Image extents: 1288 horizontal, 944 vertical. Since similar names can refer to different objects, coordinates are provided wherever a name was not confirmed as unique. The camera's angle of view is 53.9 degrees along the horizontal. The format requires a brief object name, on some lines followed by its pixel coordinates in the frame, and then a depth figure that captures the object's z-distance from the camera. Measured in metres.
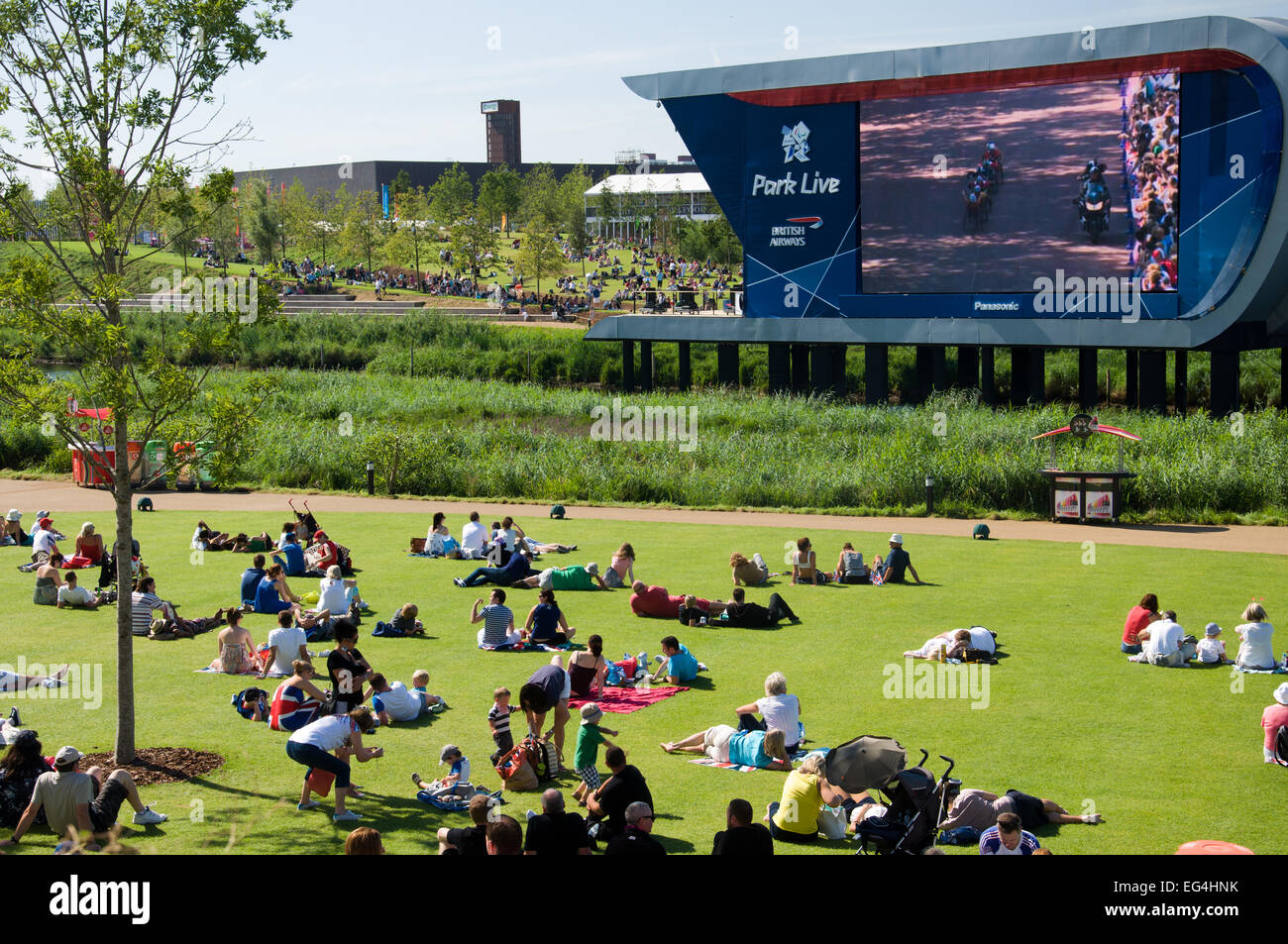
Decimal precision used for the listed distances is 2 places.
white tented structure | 112.56
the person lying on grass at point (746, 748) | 13.62
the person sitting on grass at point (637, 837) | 10.16
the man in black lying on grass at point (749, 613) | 20.03
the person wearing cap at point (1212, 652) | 17.20
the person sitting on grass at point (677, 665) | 16.84
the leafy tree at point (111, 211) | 12.56
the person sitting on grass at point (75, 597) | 21.27
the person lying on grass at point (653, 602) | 20.58
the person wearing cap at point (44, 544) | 24.00
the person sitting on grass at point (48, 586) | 21.50
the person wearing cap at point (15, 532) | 27.47
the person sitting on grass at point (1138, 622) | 17.91
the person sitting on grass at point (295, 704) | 14.39
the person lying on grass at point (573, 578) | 22.94
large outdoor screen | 42.59
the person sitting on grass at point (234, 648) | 17.16
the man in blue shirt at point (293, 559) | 23.86
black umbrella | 12.02
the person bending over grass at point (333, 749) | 12.30
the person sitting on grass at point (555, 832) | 10.32
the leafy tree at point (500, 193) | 104.44
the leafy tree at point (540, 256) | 84.00
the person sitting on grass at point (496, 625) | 18.36
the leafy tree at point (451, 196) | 103.59
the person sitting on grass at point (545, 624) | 18.56
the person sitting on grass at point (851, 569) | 23.28
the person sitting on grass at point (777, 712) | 14.02
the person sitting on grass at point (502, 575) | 22.95
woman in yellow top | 11.72
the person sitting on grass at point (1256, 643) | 16.69
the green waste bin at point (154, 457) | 34.12
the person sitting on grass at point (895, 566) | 22.98
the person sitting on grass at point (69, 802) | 11.35
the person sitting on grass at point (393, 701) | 15.11
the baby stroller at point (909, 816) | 11.14
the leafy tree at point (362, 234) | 97.94
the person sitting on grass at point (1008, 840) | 10.06
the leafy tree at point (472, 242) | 95.69
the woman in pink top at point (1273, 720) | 13.37
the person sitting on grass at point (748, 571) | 22.61
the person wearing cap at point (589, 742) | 13.32
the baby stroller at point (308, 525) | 25.75
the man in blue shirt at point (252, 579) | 20.98
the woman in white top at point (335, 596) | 19.89
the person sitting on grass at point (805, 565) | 23.16
